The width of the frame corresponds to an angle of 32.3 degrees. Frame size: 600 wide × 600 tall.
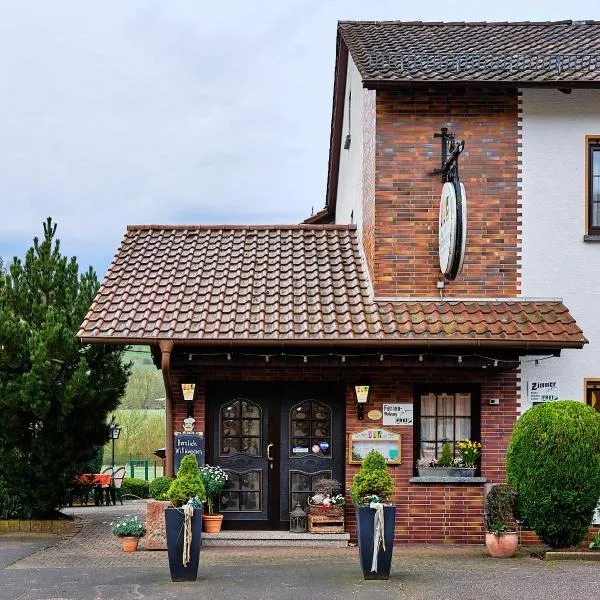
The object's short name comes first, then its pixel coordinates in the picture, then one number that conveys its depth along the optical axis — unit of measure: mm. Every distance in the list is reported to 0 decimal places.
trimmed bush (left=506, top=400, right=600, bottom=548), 12531
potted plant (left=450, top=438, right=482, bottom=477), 14164
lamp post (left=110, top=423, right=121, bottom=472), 17614
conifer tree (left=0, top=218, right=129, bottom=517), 16016
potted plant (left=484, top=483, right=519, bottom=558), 13141
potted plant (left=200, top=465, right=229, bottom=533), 13984
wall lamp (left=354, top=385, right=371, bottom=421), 14000
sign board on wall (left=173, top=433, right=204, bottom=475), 14281
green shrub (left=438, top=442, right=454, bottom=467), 14234
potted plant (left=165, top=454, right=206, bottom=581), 11492
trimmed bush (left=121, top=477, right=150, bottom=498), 28578
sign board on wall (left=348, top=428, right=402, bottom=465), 14195
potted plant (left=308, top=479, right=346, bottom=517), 14141
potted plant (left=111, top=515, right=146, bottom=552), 13742
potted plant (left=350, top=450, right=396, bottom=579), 11453
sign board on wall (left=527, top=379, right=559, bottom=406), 14281
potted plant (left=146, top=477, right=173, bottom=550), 13680
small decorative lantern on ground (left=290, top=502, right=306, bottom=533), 14305
